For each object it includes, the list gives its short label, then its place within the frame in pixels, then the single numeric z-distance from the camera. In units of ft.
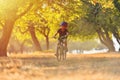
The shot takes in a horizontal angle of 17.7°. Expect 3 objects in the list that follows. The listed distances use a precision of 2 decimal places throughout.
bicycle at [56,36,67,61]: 68.68
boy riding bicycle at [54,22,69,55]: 64.59
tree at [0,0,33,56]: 89.15
